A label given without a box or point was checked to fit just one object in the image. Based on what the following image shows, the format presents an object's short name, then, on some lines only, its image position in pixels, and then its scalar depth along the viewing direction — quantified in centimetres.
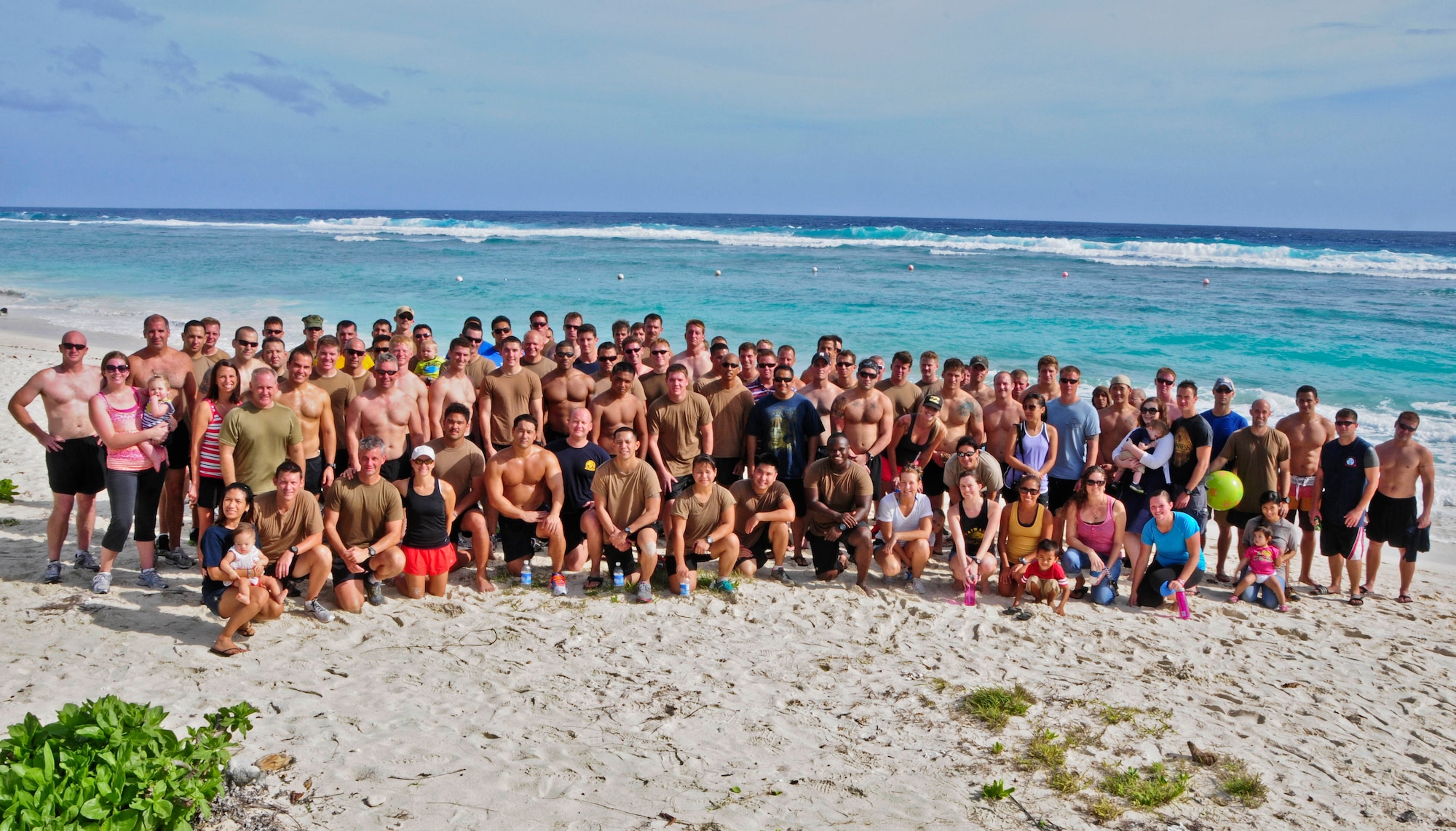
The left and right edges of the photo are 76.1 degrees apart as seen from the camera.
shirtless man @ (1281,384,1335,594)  792
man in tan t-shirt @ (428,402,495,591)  730
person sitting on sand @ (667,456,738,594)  737
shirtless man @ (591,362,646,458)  808
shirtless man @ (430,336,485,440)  821
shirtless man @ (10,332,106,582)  677
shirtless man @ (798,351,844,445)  882
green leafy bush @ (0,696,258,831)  380
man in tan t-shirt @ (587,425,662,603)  738
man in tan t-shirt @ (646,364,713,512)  809
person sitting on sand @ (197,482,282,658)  600
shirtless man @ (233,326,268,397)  771
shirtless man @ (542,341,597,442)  838
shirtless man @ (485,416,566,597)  739
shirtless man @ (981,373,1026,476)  823
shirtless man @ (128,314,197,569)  743
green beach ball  777
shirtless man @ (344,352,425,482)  754
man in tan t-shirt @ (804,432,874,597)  768
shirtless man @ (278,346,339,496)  734
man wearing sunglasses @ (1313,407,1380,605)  765
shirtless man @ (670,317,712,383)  974
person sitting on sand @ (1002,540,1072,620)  722
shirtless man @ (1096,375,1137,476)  845
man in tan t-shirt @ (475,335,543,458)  816
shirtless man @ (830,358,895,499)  838
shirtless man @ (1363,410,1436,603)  759
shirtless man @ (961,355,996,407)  895
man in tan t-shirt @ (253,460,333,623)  646
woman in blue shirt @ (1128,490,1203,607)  738
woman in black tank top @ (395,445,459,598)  697
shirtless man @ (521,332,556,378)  884
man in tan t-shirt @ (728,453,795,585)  768
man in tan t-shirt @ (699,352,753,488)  838
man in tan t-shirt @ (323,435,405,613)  675
